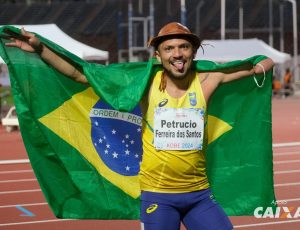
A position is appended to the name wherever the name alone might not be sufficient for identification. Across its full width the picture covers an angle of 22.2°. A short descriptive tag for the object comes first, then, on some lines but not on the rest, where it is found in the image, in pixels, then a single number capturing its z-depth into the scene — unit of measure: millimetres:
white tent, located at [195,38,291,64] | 37419
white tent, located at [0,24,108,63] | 23266
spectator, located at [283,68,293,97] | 41597
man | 4668
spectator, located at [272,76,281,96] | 42812
